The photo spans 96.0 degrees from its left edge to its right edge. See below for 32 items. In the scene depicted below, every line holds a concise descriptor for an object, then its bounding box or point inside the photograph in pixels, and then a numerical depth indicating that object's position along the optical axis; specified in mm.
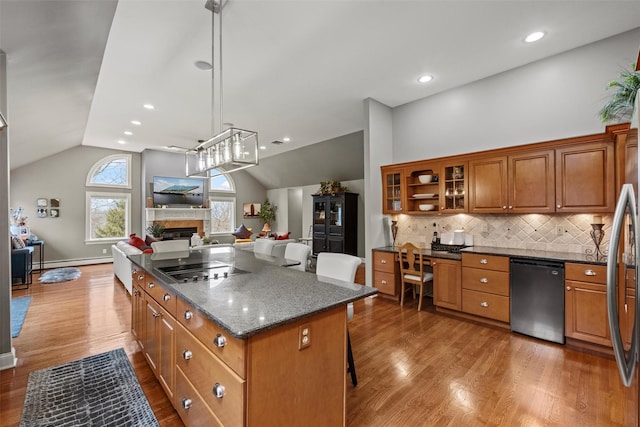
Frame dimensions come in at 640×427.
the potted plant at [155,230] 7910
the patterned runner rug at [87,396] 1921
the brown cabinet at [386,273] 4281
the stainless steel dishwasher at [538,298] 2924
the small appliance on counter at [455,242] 4062
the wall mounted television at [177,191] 8219
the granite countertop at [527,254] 2844
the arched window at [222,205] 9930
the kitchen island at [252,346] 1251
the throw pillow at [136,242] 5379
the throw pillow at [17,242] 5098
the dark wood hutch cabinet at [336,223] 7418
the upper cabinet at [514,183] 3312
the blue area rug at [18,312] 3389
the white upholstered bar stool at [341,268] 2256
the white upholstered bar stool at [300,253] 3003
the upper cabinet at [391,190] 4625
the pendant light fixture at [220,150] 2379
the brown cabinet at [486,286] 3277
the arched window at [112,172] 7742
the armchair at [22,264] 5055
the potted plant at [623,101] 2523
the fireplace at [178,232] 8305
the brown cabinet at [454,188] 3988
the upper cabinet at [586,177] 2914
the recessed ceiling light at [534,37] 2923
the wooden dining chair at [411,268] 3893
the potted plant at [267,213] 10680
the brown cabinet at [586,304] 2682
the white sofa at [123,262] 4654
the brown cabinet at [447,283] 3660
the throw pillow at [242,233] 9172
